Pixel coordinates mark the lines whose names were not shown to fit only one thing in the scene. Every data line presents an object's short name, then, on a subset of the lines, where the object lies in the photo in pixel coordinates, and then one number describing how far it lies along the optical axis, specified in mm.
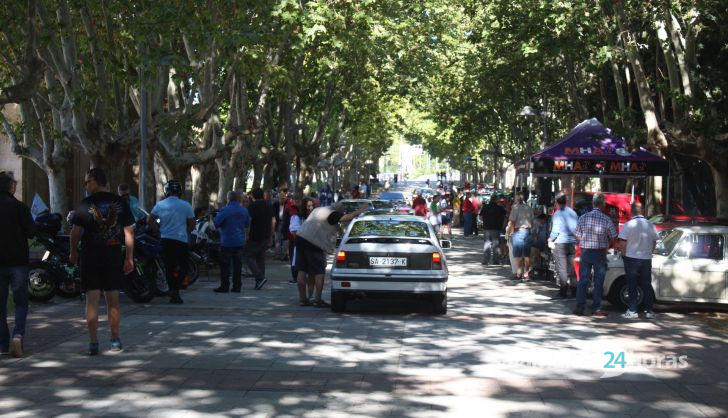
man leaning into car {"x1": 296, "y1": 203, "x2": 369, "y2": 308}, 13523
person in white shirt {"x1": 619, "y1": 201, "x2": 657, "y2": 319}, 12492
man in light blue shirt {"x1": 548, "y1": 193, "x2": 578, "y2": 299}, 14984
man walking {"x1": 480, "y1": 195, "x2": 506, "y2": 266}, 21734
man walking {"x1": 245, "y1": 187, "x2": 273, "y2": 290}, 16250
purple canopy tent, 18812
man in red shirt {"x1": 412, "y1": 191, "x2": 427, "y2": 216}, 28828
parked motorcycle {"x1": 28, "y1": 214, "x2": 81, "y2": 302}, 13438
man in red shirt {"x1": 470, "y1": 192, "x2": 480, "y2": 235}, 36312
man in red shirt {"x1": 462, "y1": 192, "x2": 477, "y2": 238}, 35509
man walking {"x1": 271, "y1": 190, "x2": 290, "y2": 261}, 24344
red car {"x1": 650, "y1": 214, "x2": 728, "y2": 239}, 15553
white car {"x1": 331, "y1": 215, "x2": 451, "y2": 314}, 12602
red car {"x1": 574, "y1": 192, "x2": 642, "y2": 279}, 20844
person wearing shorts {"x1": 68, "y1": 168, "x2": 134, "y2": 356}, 9195
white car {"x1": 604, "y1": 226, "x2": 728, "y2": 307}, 13438
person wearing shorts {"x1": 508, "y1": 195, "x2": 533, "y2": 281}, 18047
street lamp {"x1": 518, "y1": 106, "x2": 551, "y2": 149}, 31247
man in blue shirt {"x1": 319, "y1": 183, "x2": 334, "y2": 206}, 42500
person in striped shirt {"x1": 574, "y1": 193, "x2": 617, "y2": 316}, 12719
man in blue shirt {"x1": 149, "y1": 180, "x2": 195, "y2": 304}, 13562
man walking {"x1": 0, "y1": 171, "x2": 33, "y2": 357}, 9094
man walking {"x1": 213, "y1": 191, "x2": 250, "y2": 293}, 15305
